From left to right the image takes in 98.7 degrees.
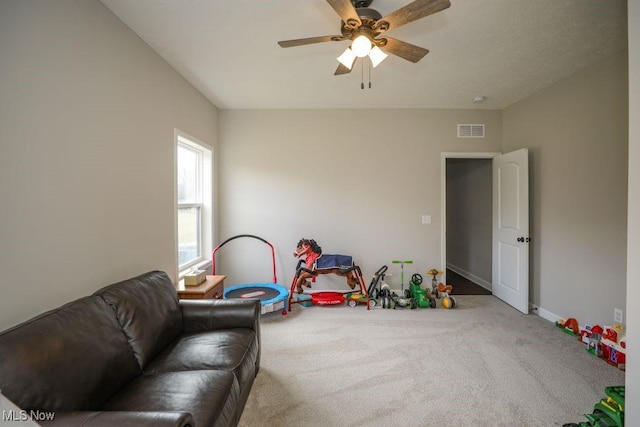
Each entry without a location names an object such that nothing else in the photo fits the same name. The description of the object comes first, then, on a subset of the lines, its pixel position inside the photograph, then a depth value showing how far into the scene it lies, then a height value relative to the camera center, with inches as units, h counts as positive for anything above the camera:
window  134.6 +5.5
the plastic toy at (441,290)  143.9 -42.8
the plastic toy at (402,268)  150.3 -31.4
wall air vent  162.2 +48.7
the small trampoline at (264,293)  129.6 -40.7
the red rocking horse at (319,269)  146.7 -29.8
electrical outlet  99.3 -37.1
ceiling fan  61.9 +47.1
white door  135.6 -8.2
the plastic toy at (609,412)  62.2 -46.3
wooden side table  101.6 -29.3
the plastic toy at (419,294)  144.9 -44.1
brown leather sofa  41.5 -29.8
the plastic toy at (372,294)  149.1 -44.6
